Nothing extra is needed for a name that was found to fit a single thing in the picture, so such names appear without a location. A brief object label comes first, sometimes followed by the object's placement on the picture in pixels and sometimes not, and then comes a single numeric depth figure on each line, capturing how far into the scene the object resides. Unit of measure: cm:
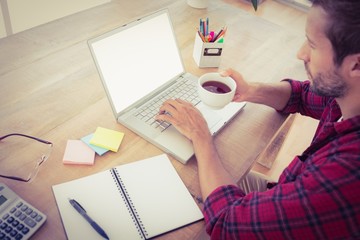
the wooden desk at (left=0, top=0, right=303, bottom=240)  80
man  60
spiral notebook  69
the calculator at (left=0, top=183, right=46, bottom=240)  64
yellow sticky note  86
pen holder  118
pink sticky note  81
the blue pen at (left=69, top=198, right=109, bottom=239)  67
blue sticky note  84
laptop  89
